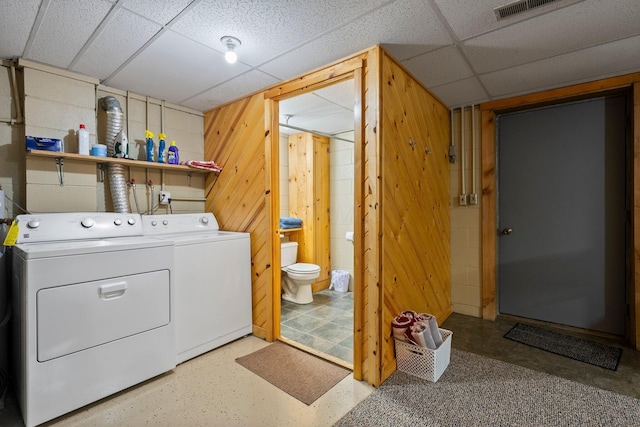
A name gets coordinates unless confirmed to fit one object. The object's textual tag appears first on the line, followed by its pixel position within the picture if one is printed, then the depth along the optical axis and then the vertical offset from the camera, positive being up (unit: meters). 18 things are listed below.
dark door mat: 2.26 -1.09
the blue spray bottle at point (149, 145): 2.65 +0.59
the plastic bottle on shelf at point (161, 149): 2.74 +0.58
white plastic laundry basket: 2.01 -1.00
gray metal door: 2.61 -0.04
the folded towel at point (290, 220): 3.94 -0.10
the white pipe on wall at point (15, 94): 2.15 +0.85
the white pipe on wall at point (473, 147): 3.11 +0.64
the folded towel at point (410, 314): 2.19 -0.74
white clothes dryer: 1.60 -0.56
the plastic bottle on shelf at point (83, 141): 2.27 +0.54
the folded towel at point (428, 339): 2.06 -0.86
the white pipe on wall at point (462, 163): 3.17 +0.50
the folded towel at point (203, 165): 2.87 +0.46
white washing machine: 2.27 -0.54
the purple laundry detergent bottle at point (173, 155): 2.80 +0.53
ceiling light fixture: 1.85 +1.03
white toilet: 3.52 -0.74
